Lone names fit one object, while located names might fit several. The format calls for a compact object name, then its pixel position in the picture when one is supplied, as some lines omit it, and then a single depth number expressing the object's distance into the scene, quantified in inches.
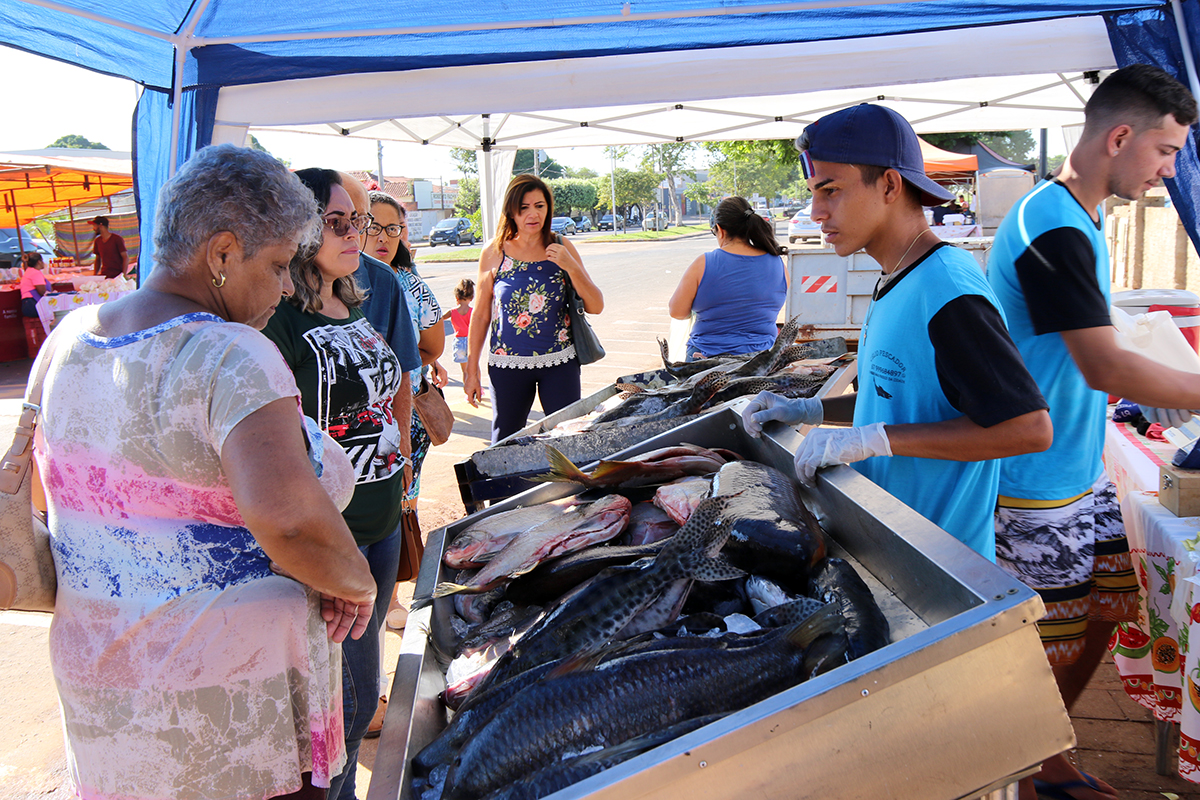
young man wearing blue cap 63.6
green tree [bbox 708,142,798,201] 2888.8
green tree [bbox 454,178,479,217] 2463.1
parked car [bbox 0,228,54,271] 804.9
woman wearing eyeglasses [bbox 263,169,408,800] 90.1
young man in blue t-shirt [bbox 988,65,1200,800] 83.8
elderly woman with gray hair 53.4
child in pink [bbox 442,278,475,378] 366.6
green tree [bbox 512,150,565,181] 2861.7
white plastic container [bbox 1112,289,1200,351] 139.1
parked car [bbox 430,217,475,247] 1769.2
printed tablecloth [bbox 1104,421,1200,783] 87.7
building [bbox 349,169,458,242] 2162.9
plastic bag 104.5
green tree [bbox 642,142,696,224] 2677.2
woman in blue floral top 184.4
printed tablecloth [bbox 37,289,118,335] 499.5
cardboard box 97.3
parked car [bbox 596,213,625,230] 2546.8
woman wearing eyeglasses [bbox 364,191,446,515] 147.4
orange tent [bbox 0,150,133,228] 567.5
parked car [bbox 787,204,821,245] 853.8
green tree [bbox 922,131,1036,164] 1324.8
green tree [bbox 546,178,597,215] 2701.8
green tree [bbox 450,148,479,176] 2485.2
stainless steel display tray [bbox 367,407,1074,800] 42.6
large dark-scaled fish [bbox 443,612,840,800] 50.7
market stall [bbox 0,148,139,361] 512.1
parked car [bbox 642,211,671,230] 2336.6
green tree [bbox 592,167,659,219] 2568.9
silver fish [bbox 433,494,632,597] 75.1
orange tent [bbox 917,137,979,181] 886.4
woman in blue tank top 187.0
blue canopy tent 138.8
